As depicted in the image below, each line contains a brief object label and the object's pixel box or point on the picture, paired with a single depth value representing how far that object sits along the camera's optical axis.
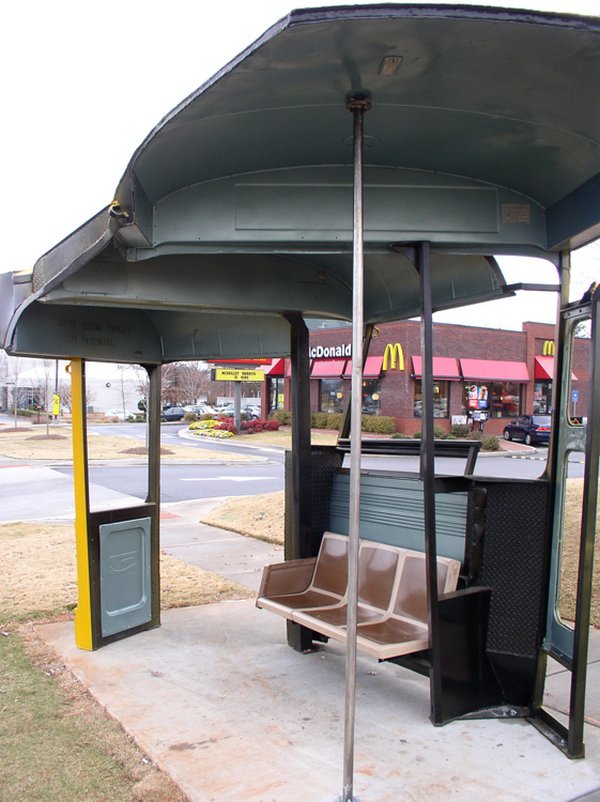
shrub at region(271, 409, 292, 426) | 36.25
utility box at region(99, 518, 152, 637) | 4.95
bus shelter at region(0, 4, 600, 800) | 2.52
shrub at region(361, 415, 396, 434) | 29.27
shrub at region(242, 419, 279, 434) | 34.91
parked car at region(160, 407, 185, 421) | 51.34
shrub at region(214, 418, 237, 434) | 34.87
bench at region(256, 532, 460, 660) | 3.76
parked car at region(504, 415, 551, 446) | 30.09
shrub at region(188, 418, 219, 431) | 37.12
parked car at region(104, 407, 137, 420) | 52.93
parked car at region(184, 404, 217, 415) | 54.25
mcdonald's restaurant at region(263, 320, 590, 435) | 29.88
